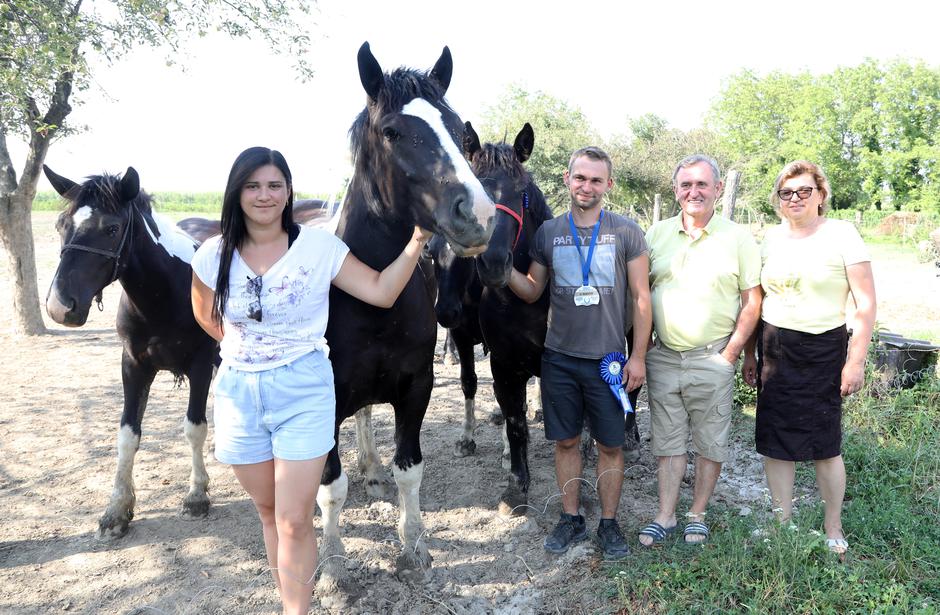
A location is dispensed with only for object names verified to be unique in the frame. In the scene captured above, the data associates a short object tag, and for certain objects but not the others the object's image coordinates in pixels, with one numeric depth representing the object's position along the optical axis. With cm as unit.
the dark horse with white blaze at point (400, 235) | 207
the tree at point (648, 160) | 3017
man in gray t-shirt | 297
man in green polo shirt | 297
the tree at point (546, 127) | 2684
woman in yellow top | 285
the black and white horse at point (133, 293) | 312
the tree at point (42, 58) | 436
